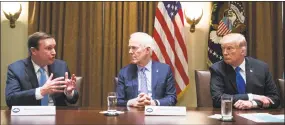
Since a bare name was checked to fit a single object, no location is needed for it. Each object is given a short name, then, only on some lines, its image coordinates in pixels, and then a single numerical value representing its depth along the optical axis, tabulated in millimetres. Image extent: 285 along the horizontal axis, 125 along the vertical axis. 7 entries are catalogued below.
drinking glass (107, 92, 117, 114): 2406
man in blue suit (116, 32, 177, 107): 3215
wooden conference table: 2083
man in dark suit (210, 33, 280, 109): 3109
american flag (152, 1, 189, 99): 4473
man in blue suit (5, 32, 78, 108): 2748
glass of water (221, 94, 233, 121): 2197
